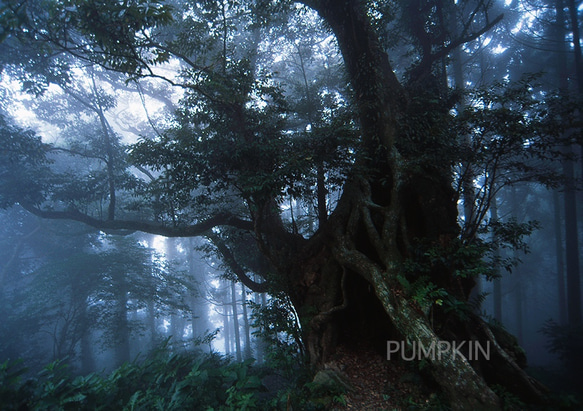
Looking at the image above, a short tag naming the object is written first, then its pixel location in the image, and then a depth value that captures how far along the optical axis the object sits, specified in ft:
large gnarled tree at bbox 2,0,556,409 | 15.61
